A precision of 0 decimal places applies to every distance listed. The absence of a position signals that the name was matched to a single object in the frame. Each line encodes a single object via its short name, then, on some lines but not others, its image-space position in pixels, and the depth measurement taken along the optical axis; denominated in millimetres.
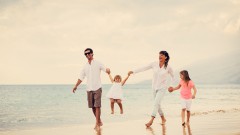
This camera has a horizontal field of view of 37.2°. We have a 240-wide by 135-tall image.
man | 10219
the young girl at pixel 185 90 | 11031
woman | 9992
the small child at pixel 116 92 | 15391
